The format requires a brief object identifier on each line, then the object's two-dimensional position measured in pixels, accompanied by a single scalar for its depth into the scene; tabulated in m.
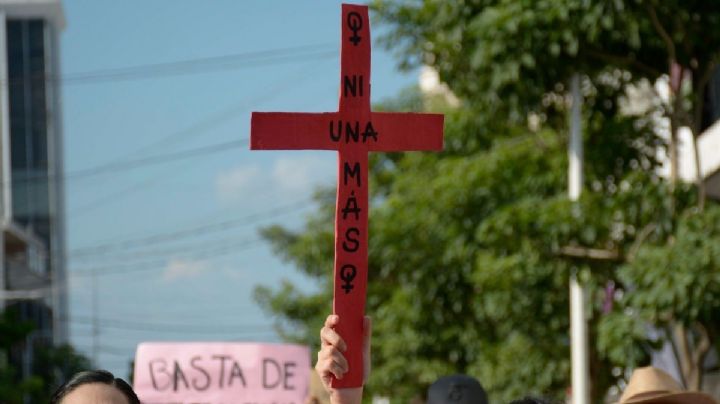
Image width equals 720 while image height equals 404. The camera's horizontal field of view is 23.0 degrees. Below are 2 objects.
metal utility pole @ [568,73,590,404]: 14.25
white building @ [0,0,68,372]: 103.38
